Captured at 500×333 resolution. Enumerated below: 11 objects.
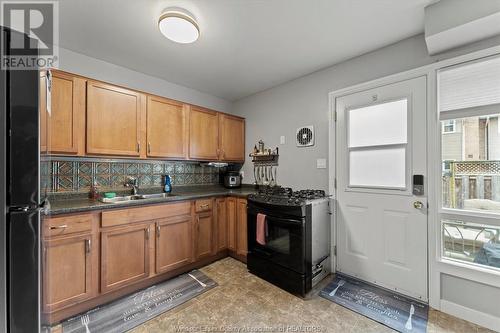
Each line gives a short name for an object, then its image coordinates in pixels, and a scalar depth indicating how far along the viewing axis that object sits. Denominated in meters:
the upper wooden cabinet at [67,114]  1.93
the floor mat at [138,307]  1.69
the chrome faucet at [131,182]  2.69
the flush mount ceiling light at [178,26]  1.66
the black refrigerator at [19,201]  0.67
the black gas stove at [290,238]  2.12
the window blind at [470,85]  1.67
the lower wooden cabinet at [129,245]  1.74
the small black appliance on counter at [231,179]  3.50
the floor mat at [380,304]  1.71
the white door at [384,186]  1.99
